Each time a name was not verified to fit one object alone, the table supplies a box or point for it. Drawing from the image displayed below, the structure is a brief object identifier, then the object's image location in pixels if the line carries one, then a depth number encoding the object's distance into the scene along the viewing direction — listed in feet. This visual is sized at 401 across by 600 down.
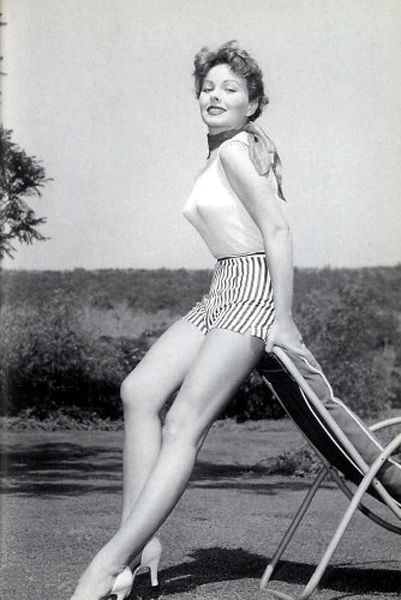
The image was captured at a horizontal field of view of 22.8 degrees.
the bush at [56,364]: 29.09
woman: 10.48
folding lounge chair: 10.71
